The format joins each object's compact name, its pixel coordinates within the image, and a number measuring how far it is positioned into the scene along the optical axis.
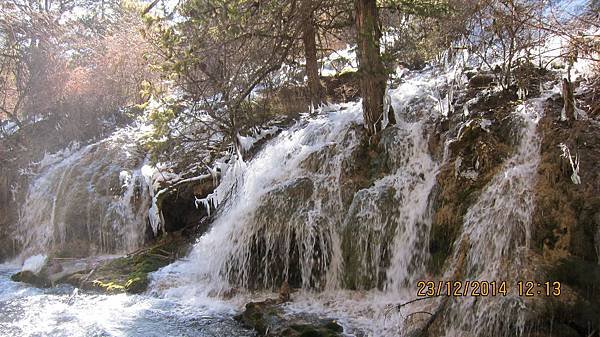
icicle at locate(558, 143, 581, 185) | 5.55
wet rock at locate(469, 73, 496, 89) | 8.89
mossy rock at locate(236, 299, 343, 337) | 5.99
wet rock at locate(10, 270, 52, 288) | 9.58
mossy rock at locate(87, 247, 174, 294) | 8.57
